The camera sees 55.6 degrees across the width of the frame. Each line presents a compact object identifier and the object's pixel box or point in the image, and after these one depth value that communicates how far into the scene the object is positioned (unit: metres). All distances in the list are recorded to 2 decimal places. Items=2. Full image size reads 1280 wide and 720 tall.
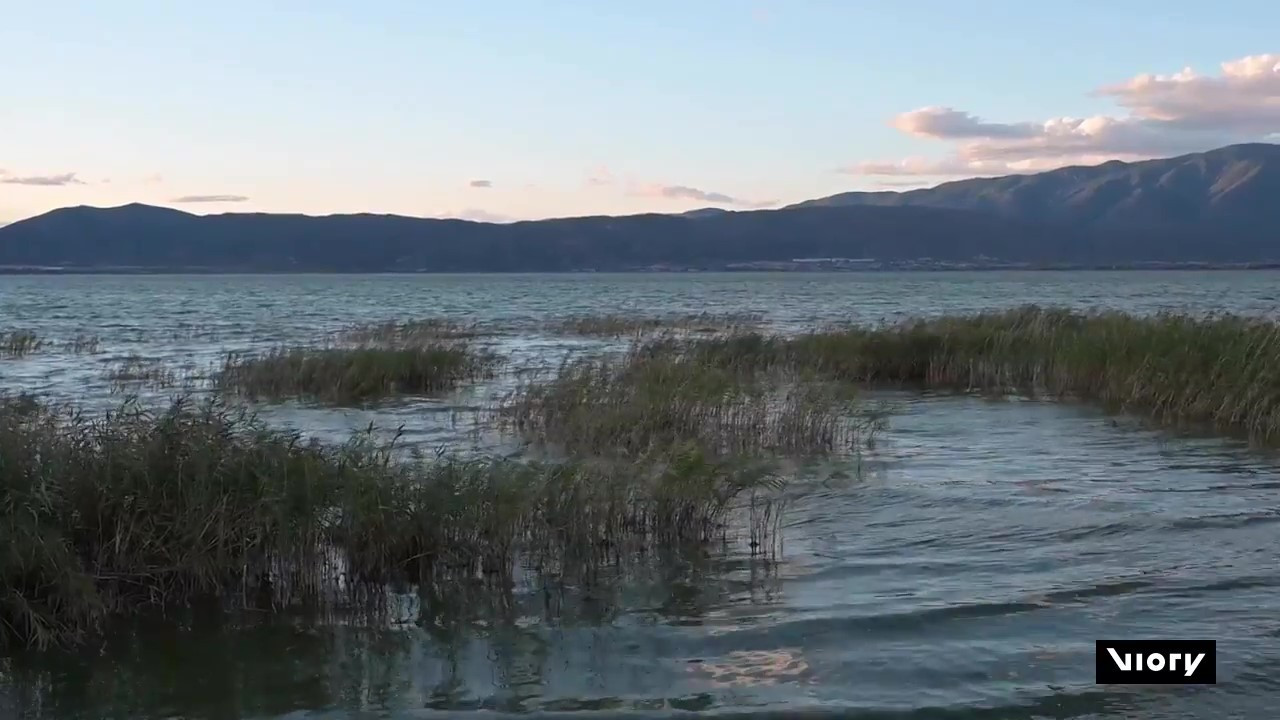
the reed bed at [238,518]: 9.08
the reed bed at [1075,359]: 18.58
